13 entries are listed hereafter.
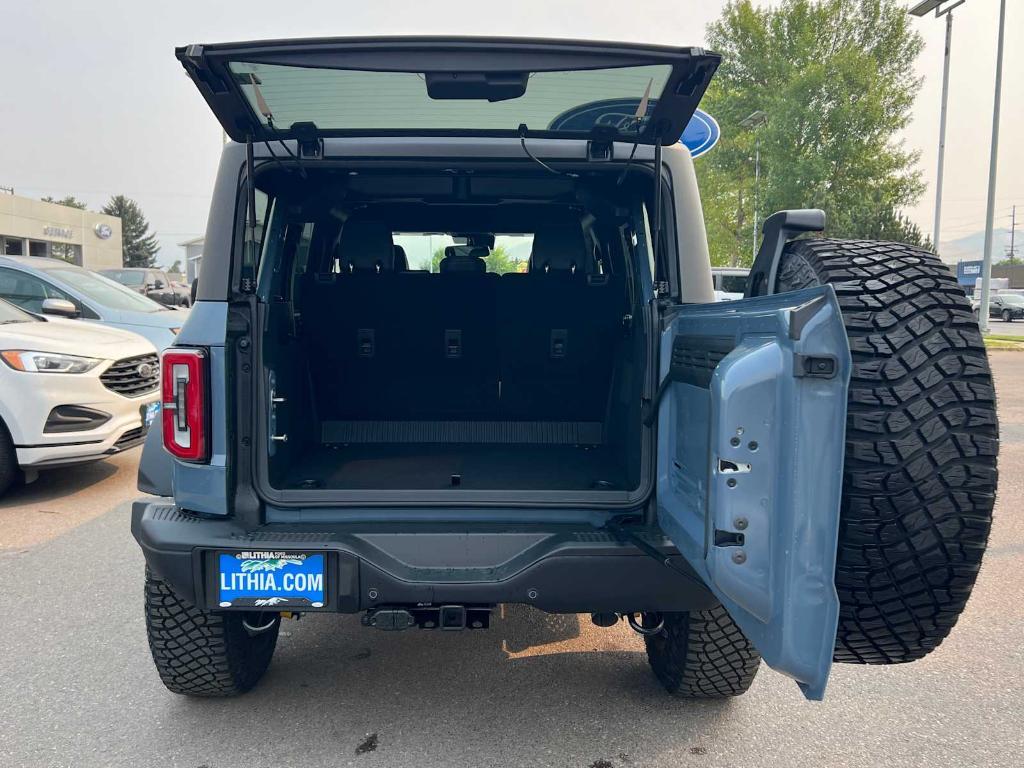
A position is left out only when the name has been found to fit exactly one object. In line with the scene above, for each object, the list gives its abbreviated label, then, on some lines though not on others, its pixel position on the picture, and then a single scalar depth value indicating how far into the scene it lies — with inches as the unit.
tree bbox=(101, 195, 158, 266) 3506.4
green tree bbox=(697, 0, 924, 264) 1211.2
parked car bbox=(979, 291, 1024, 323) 1673.2
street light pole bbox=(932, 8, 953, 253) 1028.2
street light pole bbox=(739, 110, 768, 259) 1254.7
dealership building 1471.5
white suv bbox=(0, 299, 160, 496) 212.7
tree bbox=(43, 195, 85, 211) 3853.6
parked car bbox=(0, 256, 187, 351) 307.1
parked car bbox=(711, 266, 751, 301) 816.3
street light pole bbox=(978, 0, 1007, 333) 902.4
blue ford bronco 68.7
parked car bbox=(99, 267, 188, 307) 698.8
